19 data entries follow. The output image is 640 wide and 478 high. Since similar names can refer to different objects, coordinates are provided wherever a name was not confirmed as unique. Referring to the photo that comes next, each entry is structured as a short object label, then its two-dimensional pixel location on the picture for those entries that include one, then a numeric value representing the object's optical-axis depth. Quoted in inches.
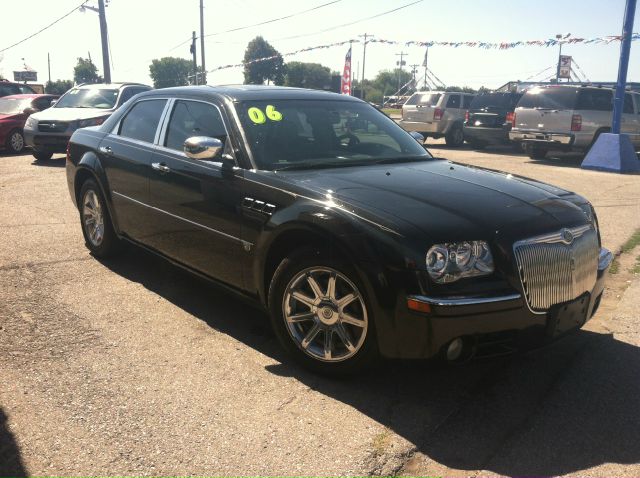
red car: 599.5
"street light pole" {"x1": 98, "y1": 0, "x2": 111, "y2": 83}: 1198.9
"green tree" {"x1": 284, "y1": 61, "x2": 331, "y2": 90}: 4121.6
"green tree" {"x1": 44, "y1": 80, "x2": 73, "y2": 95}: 3090.1
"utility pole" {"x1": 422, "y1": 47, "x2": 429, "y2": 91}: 2063.5
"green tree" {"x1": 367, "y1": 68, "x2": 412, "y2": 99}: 4901.6
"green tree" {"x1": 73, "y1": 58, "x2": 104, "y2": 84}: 4199.3
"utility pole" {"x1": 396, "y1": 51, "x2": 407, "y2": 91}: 3684.1
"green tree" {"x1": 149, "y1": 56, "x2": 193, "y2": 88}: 5467.5
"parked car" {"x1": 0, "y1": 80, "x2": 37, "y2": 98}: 731.4
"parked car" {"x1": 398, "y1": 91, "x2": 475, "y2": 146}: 776.3
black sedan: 116.5
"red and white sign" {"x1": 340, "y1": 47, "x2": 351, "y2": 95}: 1259.8
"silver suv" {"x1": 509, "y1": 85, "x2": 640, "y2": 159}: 590.6
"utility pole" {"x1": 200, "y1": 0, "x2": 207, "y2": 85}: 1576.5
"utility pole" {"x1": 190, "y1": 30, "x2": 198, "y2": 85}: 1526.8
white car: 514.6
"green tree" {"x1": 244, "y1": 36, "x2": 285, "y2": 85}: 4001.0
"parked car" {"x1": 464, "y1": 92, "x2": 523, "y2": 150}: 713.0
